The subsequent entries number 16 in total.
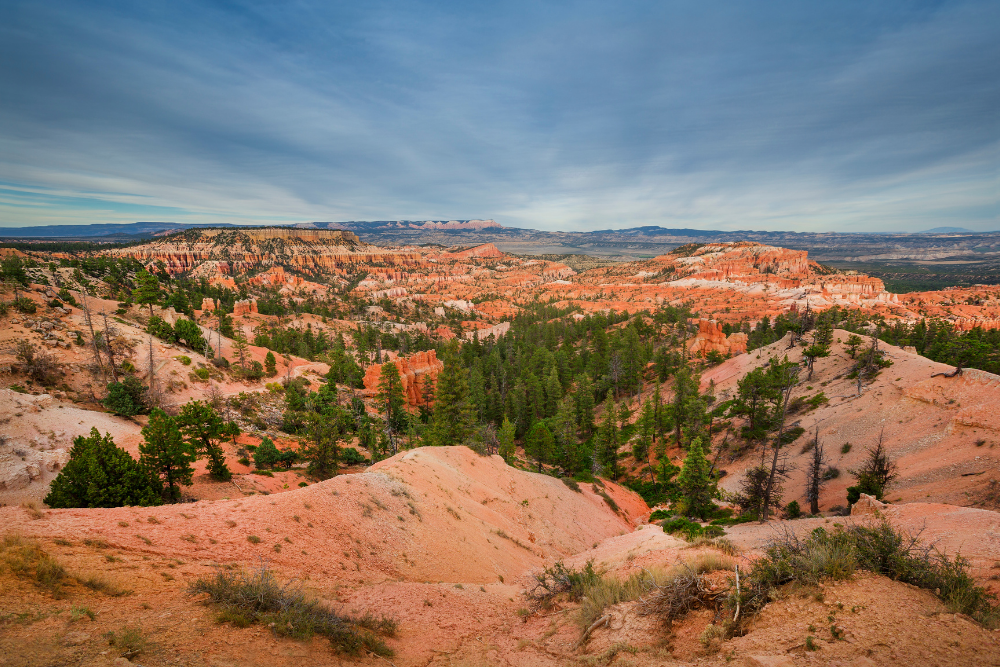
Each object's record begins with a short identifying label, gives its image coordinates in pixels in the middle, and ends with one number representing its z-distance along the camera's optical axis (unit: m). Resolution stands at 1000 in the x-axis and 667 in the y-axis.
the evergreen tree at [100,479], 13.00
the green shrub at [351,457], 30.17
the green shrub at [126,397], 26.42
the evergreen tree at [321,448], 26.72
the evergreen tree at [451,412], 34.22
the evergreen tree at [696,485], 26.91
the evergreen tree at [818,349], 40.34
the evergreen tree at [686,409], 39.50
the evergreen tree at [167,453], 17.16
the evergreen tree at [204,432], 22.36
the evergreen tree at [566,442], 38.00
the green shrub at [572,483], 28.65
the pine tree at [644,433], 40.16
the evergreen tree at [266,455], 27.38
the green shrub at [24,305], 31.19
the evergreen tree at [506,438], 35.00
